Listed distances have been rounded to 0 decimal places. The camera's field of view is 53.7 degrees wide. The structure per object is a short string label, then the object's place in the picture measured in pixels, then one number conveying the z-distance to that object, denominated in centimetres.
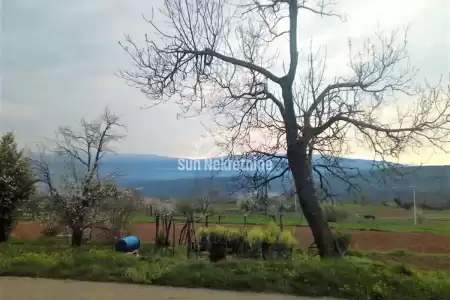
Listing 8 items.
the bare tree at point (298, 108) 673
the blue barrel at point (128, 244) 785
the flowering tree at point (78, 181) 919
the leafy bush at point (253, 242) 741
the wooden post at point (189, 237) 799
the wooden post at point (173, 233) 842
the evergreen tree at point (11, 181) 988
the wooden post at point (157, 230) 852
